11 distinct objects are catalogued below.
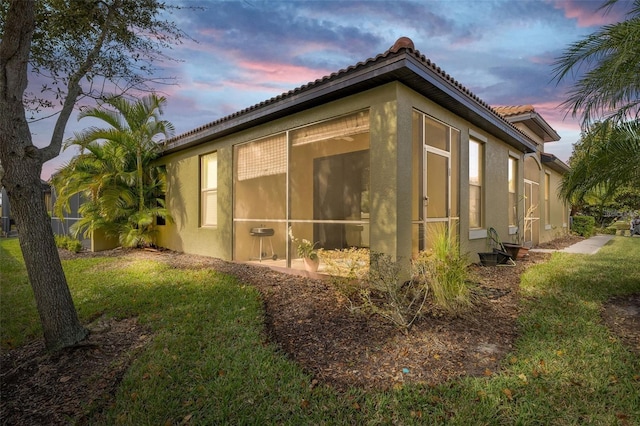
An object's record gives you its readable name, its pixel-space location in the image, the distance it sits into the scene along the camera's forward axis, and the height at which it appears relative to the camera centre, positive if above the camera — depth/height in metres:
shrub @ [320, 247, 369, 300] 4.84 -0.80
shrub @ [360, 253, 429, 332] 4.02 -1.05
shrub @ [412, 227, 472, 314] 4.29 -0.76
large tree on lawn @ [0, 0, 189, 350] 3.31 +1.85
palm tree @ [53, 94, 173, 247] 9.77 +1.41
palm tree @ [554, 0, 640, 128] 4.46 +2.12
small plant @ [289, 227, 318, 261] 6.52 -0.66
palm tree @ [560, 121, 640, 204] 4.88 +0.89
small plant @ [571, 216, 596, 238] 17.34 -0.38
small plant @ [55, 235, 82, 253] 10.95 -0.90
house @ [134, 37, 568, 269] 5.31 +1.21
